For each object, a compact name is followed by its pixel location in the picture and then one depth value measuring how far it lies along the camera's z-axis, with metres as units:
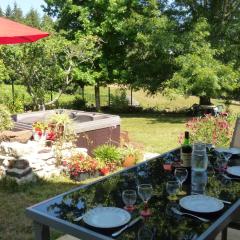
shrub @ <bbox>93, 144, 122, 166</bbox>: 5.39
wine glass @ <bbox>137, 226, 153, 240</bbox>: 1.57
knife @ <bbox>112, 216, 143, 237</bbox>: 1.62
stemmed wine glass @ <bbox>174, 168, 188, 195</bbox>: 2.22
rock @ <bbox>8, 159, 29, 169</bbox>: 4.70
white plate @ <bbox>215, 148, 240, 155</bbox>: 3.02
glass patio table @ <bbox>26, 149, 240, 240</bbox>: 1.63
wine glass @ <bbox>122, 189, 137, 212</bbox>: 1.89
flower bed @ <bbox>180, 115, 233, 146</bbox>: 5.31
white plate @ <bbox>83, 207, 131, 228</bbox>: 1.70
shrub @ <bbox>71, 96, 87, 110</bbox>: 13.16
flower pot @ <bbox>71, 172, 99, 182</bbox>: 4.86
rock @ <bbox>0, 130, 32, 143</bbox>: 5.49
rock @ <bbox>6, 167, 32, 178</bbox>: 4.56
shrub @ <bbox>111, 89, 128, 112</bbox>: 13.56
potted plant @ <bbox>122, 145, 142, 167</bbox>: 5.50
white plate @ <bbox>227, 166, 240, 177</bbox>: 2.46
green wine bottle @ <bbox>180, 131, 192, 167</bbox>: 2.53
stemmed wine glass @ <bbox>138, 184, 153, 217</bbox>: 1.93
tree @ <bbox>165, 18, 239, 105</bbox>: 10.46
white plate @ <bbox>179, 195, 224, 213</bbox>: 1.87
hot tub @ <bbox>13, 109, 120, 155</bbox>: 5.88
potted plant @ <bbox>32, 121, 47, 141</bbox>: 5.47
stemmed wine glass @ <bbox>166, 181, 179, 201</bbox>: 2.06
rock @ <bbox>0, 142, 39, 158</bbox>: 4.88
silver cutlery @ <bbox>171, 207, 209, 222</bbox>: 1.77
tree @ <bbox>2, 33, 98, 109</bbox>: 9.44
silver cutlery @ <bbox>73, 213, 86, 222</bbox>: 1.74
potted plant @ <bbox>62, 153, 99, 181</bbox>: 4.86
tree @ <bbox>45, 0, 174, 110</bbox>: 11.80
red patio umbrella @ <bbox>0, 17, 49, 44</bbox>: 3.00
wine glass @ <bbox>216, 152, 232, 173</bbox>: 2.56
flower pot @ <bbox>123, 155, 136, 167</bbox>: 5.50
